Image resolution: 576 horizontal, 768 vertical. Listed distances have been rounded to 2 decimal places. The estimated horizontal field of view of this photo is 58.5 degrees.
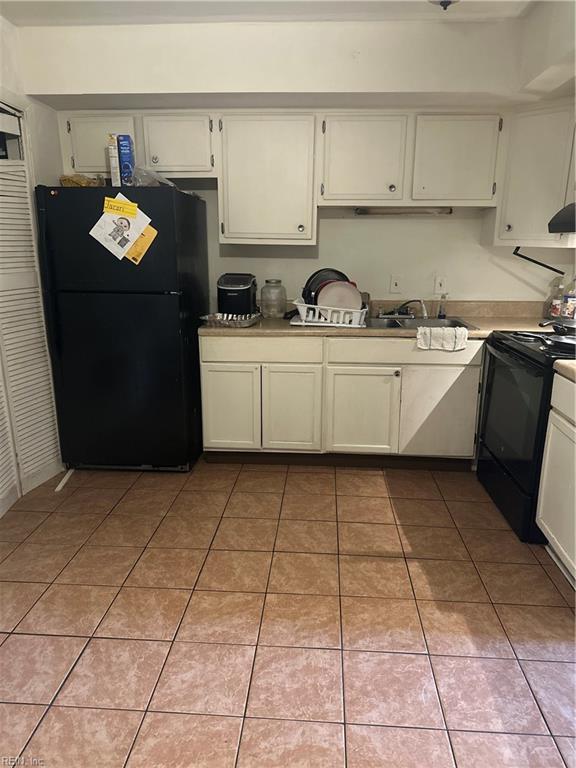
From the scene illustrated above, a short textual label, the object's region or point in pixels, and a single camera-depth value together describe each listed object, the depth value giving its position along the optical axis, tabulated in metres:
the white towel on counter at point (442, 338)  2.79
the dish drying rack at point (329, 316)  2.93
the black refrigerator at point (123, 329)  2.66
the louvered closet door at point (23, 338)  2.54
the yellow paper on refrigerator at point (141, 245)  2.64
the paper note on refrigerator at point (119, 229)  2.63
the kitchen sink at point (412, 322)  3.12
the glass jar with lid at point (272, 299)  3.25
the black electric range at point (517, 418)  2.20
